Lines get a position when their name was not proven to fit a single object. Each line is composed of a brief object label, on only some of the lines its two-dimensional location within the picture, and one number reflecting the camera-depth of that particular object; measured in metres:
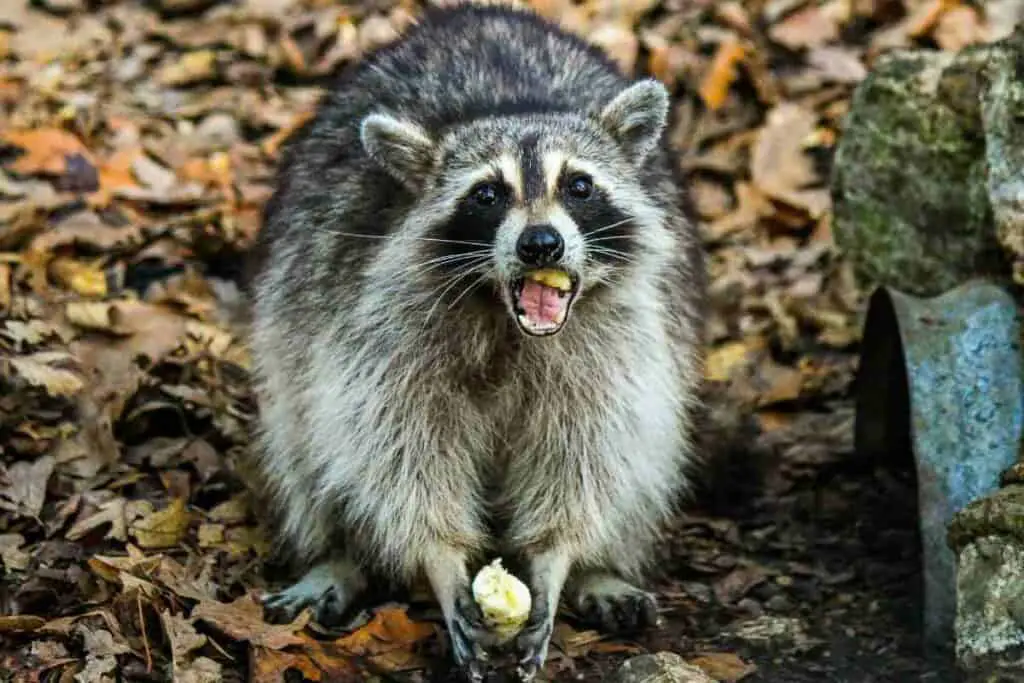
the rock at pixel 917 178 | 8.18
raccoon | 6.57
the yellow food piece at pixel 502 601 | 6.46
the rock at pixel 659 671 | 5.84
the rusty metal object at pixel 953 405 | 6.58
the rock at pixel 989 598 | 5.65
